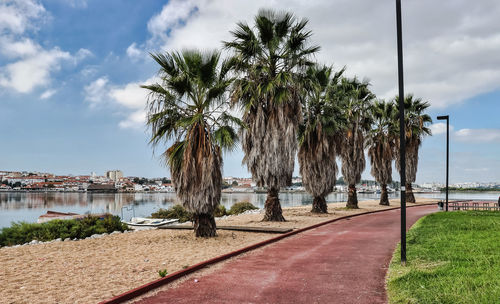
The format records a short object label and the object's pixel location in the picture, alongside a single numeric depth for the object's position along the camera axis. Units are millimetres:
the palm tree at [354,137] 30636
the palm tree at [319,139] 24641
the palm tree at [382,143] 36375
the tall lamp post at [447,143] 27272
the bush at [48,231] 14430
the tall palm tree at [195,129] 12922
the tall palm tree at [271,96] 19156
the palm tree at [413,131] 38438
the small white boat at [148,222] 21812
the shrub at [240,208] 30794
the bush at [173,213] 26075
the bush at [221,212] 27619
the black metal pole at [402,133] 8648
